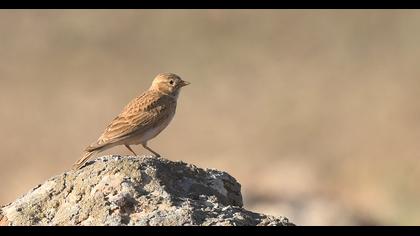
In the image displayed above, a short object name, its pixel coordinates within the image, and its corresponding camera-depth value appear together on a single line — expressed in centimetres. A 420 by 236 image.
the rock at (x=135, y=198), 1285
